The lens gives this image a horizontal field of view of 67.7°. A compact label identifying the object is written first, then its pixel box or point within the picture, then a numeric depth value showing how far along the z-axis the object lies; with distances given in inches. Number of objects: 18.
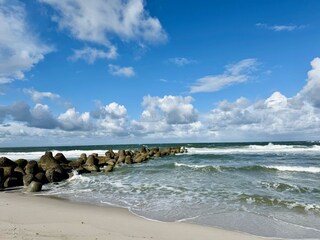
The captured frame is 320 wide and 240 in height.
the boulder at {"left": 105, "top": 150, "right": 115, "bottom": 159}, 1036.4
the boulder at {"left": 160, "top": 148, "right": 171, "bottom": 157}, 1394.2
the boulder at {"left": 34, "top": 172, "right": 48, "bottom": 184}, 516.5
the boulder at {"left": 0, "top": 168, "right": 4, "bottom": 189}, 481.5
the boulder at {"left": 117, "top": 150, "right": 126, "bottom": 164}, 931.1
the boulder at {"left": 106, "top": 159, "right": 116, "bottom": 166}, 836.5
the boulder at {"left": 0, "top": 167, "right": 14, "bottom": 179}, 505.7
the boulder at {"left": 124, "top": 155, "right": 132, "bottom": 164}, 934.4
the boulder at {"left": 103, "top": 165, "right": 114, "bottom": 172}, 702.3
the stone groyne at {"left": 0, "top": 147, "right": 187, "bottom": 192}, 493.3
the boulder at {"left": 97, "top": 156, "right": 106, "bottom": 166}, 843.5
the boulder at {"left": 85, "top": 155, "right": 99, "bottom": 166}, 751.8
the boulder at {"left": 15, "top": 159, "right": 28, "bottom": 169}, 603.0
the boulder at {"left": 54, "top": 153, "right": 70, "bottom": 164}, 763.4
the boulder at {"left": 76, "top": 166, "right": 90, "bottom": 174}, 663.3
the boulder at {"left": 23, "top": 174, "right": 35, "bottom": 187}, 496.5
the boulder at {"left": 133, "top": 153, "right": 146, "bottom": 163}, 981.3
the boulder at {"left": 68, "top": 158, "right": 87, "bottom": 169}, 742.7
